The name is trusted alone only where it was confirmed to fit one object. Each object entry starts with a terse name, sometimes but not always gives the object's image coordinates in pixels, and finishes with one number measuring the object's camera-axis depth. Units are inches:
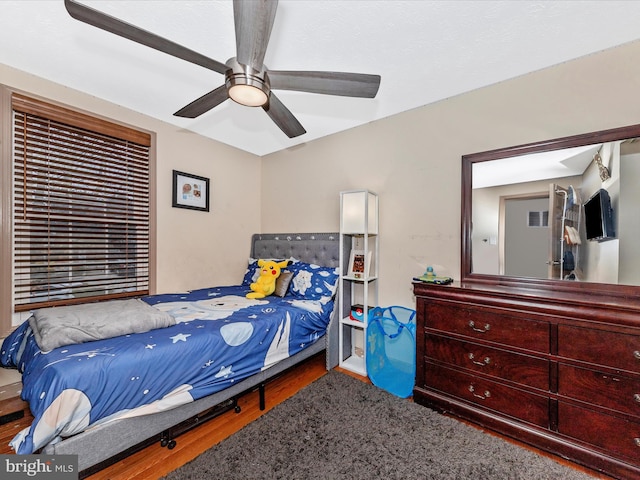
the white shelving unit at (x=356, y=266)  99.0
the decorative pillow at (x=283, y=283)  108.7
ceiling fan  42.5
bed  45.8
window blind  80.5
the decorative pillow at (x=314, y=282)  104.8
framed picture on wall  114.3
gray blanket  54.6
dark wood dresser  53.7
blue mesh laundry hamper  84.8
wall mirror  64.9
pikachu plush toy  107.1
